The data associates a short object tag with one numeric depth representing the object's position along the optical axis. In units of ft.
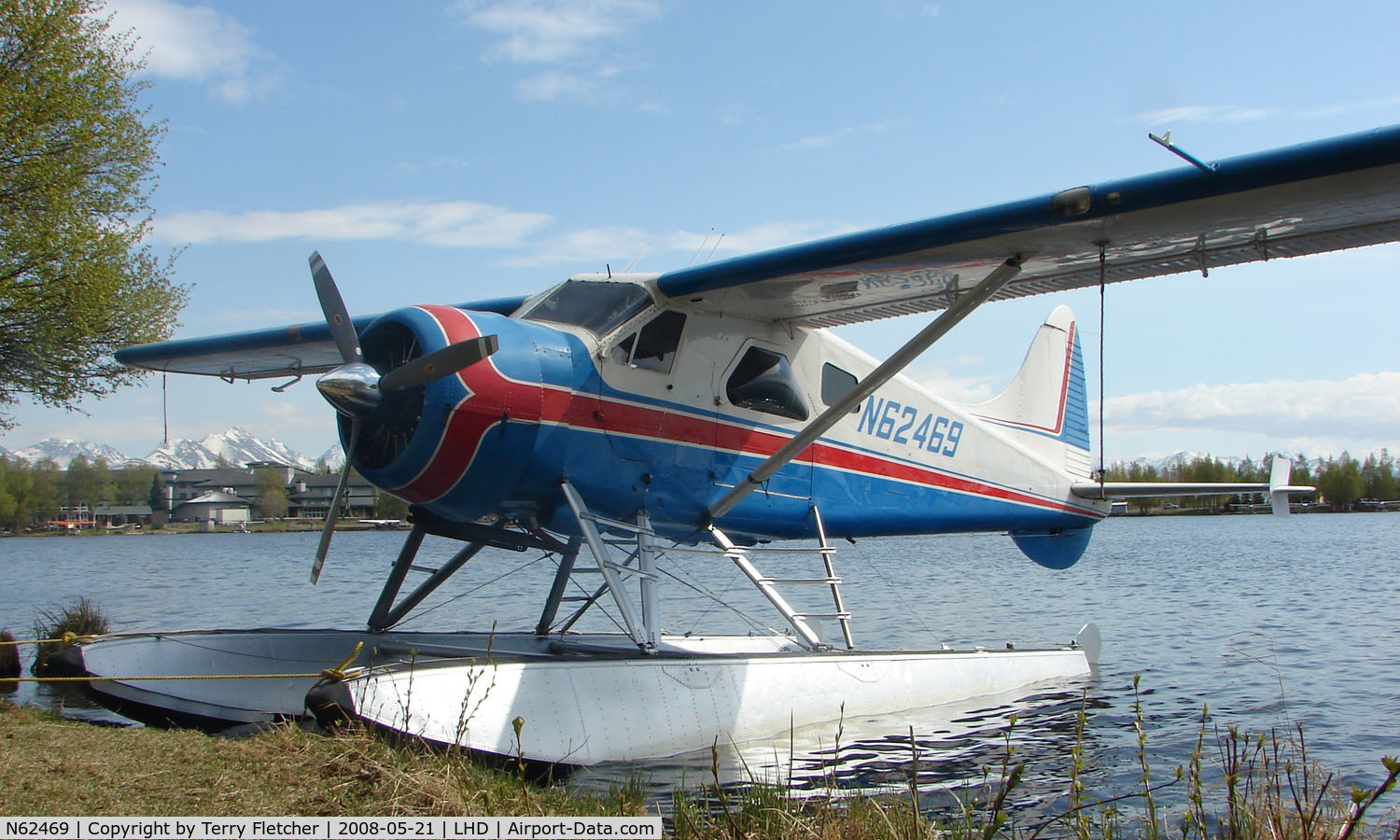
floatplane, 20.47
